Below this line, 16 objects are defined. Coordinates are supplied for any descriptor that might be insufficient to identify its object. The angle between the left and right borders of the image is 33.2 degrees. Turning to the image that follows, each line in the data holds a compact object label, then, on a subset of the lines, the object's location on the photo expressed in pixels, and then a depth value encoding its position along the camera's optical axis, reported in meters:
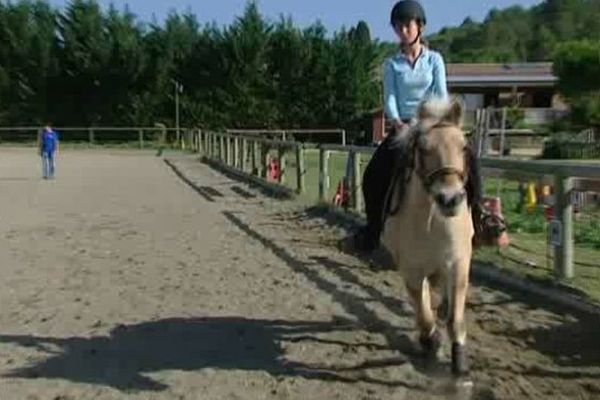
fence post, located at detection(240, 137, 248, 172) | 29.04
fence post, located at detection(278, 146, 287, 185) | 23.25
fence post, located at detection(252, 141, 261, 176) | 26.44
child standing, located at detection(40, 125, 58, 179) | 30.67
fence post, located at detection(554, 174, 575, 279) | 9.30
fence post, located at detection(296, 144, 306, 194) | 20.67
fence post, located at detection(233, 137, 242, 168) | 30.70
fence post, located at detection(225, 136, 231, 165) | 33.31
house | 72.12
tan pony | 5.77
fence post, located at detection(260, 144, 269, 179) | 25.03
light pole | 62.38
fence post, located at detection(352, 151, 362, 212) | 15.38
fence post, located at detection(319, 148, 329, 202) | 18.62
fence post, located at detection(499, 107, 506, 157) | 32.28
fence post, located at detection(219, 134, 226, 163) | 35.16
